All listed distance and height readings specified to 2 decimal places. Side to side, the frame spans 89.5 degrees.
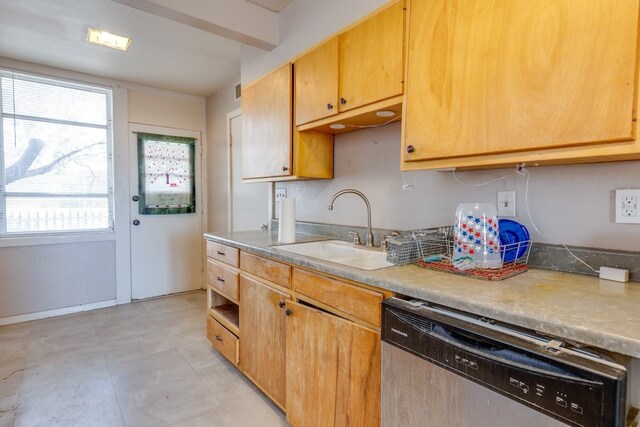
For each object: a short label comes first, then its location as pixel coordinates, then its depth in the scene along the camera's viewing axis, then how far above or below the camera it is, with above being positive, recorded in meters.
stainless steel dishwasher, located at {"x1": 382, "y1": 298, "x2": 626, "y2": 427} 0.66 -0.42
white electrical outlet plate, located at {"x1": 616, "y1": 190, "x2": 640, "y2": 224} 1.09 -0.02
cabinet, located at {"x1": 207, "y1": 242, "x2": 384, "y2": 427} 1.22 -0.64
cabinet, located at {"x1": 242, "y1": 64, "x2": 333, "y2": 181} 2.11 +0.43
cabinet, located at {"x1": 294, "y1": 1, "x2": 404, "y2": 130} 1.45 +0.68
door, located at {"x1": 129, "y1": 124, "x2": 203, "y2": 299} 3.79 -0.13
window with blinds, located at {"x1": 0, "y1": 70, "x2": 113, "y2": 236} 3.12 +0.47
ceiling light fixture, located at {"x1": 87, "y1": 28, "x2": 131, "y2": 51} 2.57 +1.35
